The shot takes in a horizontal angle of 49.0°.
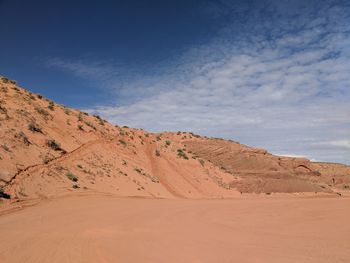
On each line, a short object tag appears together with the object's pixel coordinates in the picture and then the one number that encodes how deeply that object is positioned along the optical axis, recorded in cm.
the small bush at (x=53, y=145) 2284
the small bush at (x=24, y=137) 2083
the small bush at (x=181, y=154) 3843
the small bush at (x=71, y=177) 1995
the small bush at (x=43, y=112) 2686
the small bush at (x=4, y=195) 1481
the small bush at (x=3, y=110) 2265
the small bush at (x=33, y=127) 2278
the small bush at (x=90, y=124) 3170
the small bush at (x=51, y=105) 2953
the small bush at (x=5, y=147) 1883
